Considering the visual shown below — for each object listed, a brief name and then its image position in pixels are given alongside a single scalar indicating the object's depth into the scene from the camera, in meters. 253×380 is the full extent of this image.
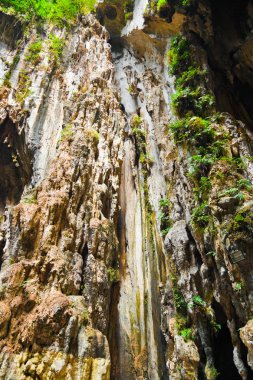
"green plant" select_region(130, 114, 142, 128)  13.96
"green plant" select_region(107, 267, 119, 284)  9.12
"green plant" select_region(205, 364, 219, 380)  7.14
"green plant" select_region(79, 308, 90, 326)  7.09
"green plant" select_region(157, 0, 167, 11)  13.81
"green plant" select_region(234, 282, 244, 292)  6.67
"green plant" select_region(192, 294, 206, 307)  7.93
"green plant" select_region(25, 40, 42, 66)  14.35
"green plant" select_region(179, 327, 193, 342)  8.01
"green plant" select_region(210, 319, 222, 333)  7.64
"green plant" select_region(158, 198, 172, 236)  10.43
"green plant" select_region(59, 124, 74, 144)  11.09
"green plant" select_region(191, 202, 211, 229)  8.33
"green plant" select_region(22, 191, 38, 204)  9.20
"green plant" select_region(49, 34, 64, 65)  14.53
